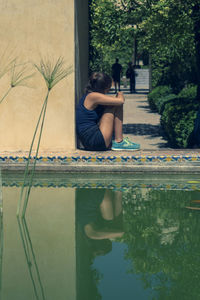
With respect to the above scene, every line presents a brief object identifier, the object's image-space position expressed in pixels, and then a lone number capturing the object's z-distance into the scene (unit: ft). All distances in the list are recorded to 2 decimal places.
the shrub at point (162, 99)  52.95
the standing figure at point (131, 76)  89.07
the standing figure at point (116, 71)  86.48
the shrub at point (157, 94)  59.75
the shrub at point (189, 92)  51.58
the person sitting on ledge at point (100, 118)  31.04
